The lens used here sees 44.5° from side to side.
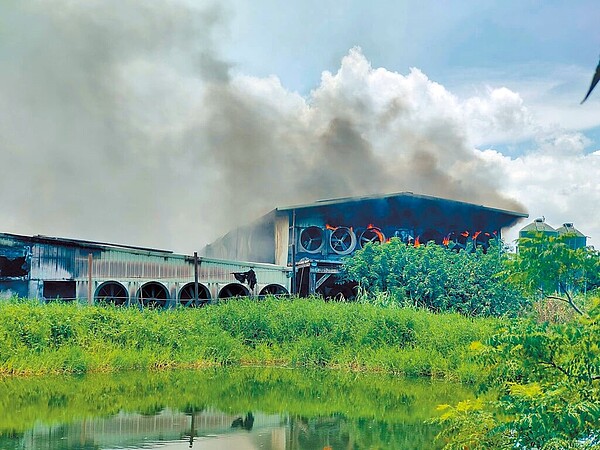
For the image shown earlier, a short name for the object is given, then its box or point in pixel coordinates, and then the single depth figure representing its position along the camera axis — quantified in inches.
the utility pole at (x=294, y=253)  1064.2
